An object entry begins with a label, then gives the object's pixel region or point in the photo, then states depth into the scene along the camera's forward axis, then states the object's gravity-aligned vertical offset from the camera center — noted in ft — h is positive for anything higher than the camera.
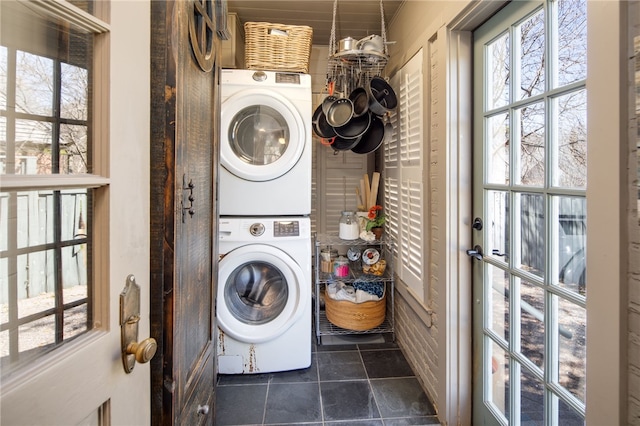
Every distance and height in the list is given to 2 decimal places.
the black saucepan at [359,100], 7.41 +2.66
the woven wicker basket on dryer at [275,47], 6.86 +3.57
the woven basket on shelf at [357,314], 7.63 -2.42
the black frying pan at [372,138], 8.04 +1.93
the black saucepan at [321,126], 8.14 +2.23
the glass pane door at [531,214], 3.22 -0.01
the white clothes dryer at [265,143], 6.52 +1.47
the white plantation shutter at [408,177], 6.13 +0.76
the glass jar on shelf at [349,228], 8.13 -0.38
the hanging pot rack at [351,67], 6.68 +3.35
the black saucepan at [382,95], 7.14 +2.67
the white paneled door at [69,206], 1.37 +0.03
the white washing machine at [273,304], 6.46 -1.76
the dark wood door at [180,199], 2.44 +0.12
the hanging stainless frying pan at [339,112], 7.59 +2.42
